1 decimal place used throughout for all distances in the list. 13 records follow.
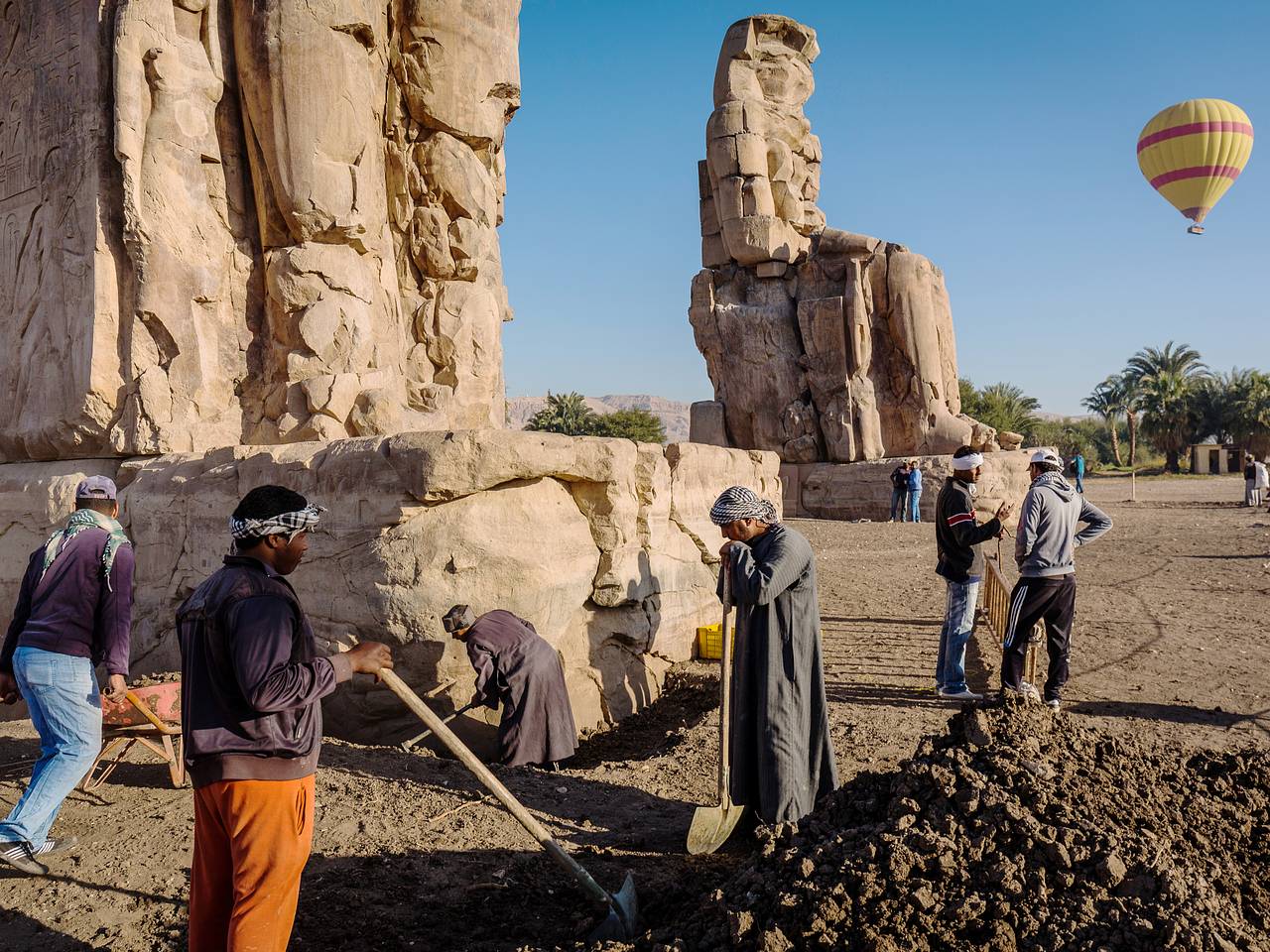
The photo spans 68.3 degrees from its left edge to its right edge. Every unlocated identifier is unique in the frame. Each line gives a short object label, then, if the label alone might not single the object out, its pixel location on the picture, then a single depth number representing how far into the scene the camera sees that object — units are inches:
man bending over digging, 173.9
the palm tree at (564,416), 1512.1
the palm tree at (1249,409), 1478.8
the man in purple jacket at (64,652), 129.1
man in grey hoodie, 189.2
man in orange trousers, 82.7
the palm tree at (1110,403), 1708.9
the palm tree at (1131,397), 1660.9
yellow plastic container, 242.5
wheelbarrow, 148.3
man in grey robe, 135.2
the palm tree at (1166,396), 1584.6
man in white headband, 200.7
